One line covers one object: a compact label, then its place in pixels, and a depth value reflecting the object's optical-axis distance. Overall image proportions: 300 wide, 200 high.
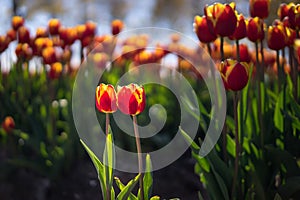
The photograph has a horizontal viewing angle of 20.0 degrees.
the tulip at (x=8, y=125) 2.65
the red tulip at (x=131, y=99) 1.55
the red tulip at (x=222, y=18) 1.75
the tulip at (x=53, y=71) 2.64
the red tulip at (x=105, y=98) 1.56
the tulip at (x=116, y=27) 2.95
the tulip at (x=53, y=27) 2.87
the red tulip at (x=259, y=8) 1.96
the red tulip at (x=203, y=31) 1.87
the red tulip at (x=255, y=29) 1.91
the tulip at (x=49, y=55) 2.50
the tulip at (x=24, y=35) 2.83
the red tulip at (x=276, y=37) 1.87
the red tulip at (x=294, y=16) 1.82
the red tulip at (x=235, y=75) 1.67
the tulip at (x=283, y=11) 1.98
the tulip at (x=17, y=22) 2.95
